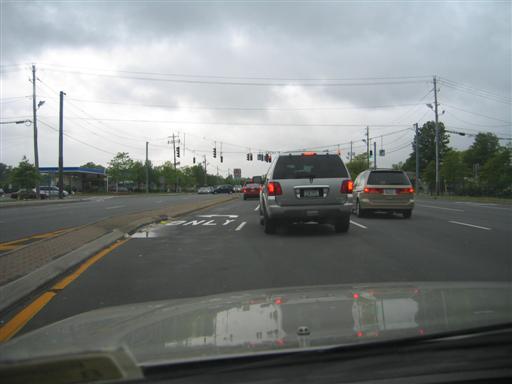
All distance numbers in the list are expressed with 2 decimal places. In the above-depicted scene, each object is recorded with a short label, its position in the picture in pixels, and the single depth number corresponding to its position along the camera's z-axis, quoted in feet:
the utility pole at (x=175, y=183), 312.62
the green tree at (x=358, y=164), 319.02
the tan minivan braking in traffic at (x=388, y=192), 50.34
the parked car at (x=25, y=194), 169.05
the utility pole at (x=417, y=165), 187.80
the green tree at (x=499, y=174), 152.97
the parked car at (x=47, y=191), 190.74
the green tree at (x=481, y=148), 277.48
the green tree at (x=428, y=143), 346.74
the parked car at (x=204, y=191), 246.47
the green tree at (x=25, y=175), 149.59
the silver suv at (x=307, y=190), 35.37
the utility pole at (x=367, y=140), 271.69
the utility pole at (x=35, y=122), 141.69
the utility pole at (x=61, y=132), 140.46
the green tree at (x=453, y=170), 180.04
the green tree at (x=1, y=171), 275.39
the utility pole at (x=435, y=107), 169.48
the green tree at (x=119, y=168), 282.15
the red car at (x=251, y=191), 124.26
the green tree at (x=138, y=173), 290.97
